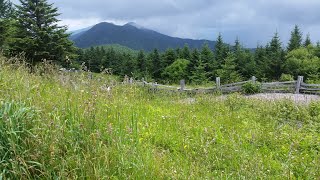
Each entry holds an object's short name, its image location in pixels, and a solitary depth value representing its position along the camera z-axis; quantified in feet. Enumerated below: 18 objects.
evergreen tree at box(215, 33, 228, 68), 169.00
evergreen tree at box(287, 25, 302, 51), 173.37
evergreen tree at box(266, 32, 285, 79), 150.00
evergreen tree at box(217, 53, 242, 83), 146.41
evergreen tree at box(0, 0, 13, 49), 87.71
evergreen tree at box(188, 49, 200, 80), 173.88
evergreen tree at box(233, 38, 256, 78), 164.55
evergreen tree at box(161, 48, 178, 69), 191.62
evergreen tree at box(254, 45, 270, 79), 153.69
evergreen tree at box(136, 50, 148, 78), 192.65
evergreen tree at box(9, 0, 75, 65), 75.25
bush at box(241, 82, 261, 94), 57.82
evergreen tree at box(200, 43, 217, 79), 166.40
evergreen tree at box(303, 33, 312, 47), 190.29
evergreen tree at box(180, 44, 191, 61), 187.91
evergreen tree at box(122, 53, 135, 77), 190.49
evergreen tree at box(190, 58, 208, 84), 161.17
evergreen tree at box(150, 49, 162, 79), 190.60
